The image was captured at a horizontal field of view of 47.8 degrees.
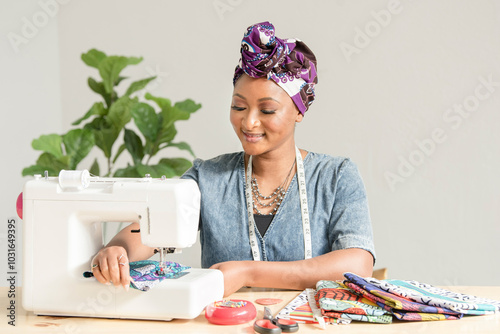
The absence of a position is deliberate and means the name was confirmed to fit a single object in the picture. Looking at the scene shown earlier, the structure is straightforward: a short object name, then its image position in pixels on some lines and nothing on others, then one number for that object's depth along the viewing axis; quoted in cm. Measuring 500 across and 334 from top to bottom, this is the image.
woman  200
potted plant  321
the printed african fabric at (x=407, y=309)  144
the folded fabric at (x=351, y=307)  143
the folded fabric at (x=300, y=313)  143
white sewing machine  153
